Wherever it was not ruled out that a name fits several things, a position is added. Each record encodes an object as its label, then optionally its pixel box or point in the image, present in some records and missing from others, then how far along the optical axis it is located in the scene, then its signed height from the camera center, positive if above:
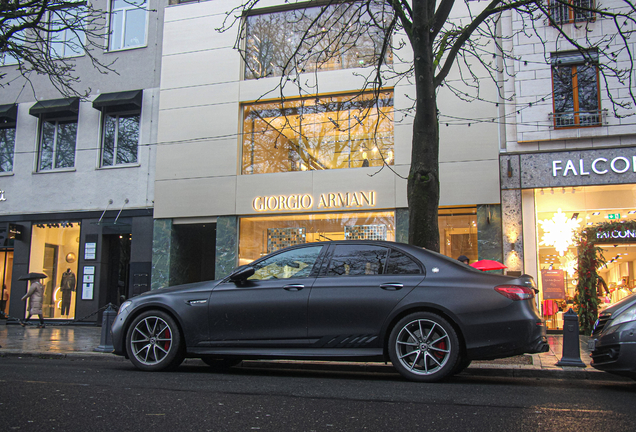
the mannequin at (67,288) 18.03 -0.16
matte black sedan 5.67 -0.28
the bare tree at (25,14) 10.74 +5.09
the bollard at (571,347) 7.27 -0.72
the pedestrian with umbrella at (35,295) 17.00 -0.37
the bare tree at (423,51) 8.74 +5.84
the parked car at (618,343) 5.45 -0.51
